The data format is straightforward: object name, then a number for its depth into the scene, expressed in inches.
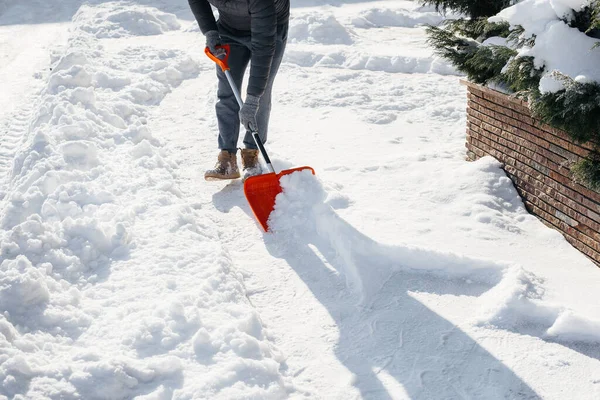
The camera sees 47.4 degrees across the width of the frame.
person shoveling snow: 151.2
